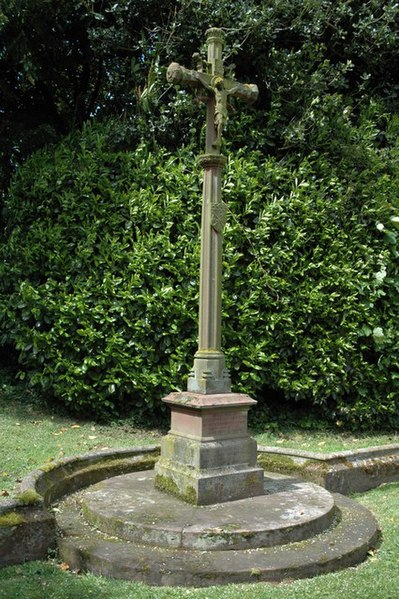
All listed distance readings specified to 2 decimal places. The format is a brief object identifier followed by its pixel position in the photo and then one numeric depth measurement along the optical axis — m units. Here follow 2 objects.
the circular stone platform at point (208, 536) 4.32
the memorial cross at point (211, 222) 5.73
